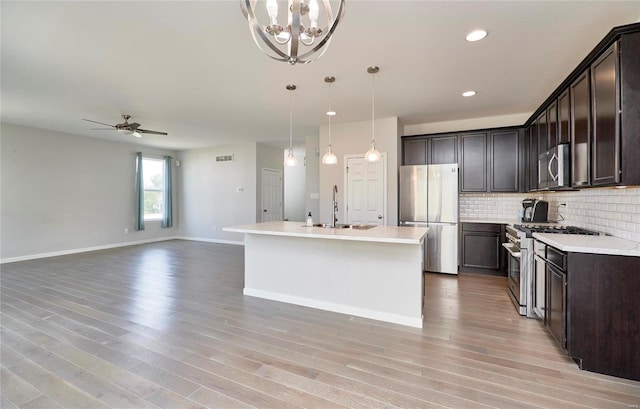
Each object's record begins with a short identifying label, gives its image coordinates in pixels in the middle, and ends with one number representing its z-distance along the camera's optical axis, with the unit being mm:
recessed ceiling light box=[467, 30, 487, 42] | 2514
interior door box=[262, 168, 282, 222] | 8195
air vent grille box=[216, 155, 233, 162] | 8206
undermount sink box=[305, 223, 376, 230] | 3508
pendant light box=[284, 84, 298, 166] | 3736
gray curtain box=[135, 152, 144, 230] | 7875
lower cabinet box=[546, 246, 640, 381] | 2008
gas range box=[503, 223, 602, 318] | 3037
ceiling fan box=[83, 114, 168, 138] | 4885
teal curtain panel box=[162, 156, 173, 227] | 8641
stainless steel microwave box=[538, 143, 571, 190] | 2934
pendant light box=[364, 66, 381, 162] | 3225
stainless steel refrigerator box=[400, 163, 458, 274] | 4805
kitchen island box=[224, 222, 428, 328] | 2963
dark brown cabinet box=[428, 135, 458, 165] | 5129
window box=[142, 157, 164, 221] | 8305
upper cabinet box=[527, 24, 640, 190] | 2008
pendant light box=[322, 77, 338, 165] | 3500
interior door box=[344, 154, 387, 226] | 5254
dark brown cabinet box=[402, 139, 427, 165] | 5355
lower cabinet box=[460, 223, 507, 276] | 4691
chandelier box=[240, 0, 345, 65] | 1516
